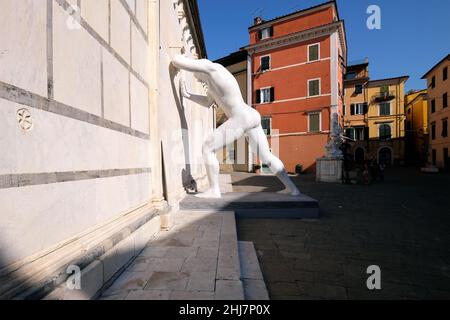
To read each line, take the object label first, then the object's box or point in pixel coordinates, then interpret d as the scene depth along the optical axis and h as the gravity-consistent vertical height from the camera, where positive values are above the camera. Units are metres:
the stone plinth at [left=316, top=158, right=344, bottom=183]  11.38 -0.59
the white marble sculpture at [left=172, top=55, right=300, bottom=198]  3.83 +0.72
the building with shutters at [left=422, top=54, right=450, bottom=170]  21.83 +4.18
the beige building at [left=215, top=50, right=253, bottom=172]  20.31 +1.07
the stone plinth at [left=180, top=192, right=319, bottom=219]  4.12 -0.83
